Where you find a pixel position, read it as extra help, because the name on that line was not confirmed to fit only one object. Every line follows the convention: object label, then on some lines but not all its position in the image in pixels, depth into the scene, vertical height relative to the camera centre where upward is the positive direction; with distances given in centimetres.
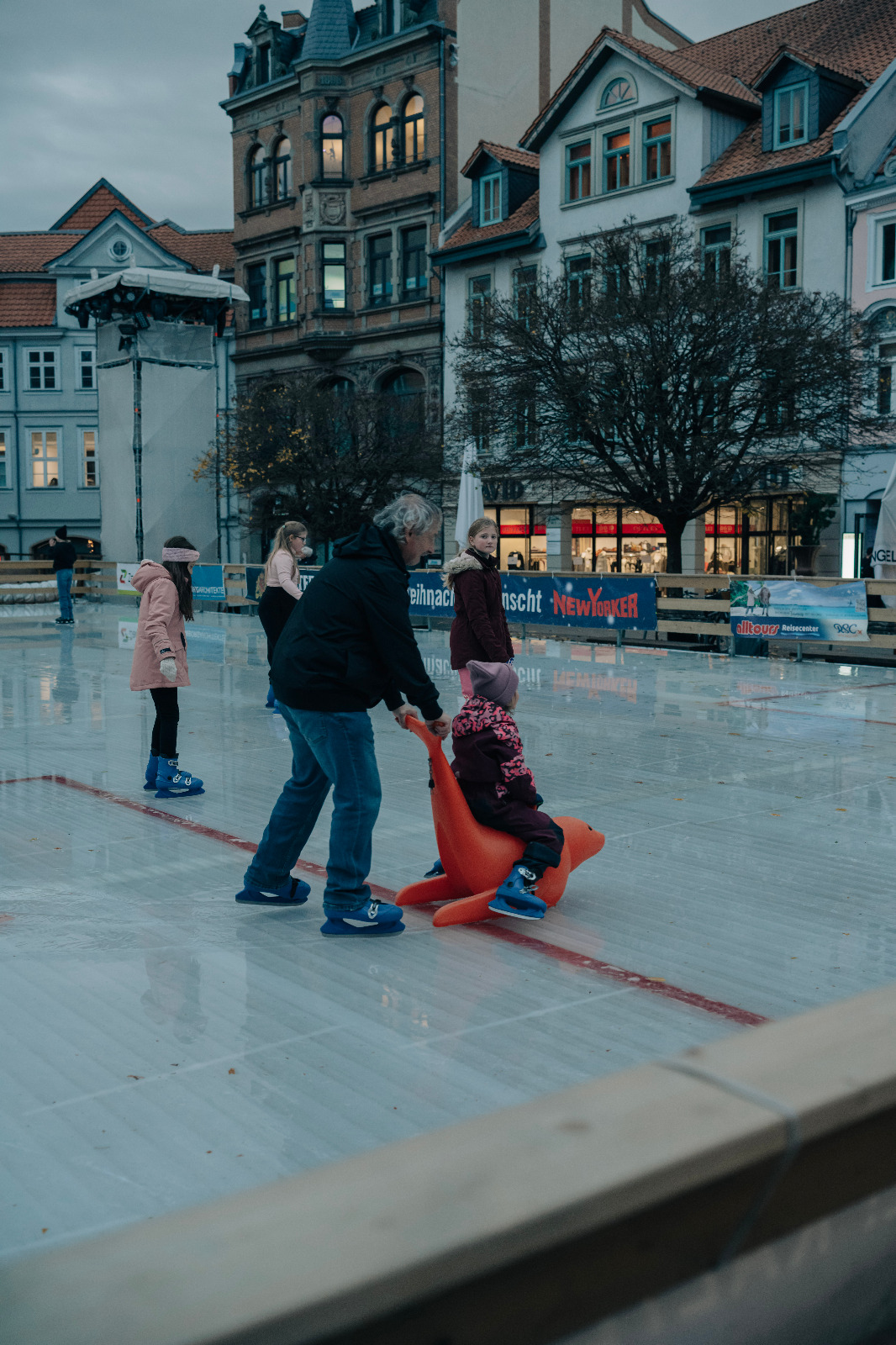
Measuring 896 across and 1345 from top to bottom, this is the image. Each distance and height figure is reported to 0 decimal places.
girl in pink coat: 827 -41
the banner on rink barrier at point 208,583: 2906 +13
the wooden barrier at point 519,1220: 116 -65
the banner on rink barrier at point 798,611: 1702 -30
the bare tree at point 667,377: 2238 +392
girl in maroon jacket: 688 -11
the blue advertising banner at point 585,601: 1981 -20
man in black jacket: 509 -34
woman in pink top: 998 +9
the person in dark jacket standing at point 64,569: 2478 +37
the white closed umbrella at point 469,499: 2172 +156
